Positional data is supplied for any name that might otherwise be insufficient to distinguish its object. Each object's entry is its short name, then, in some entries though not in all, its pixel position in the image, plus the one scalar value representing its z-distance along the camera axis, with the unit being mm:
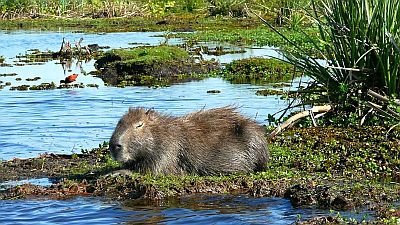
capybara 8617
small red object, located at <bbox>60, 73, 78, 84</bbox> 20578
